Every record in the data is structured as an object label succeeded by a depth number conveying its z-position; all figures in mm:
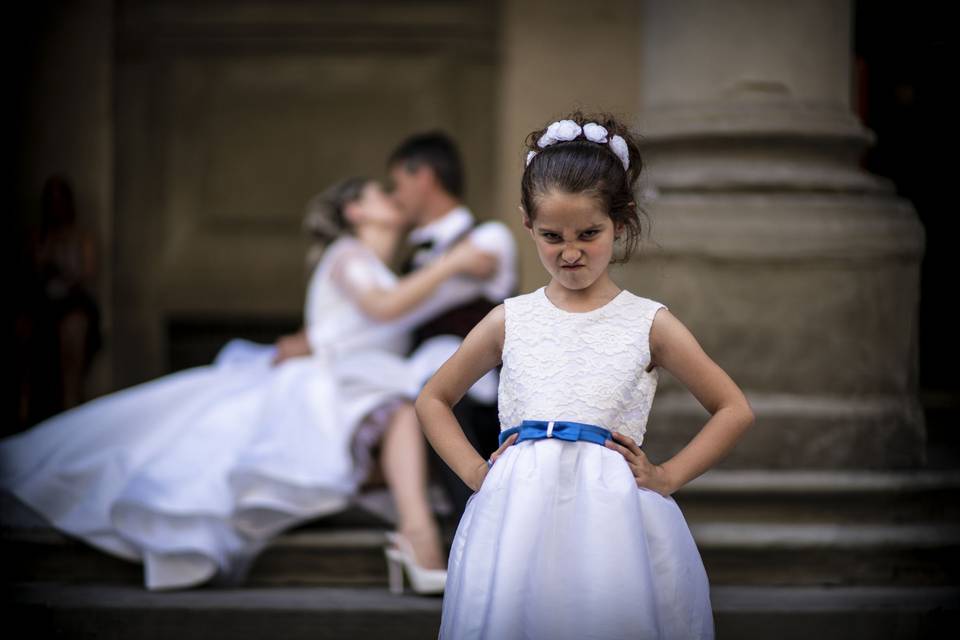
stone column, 9531
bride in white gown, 9078
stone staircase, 8547
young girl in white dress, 5187
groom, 9234
